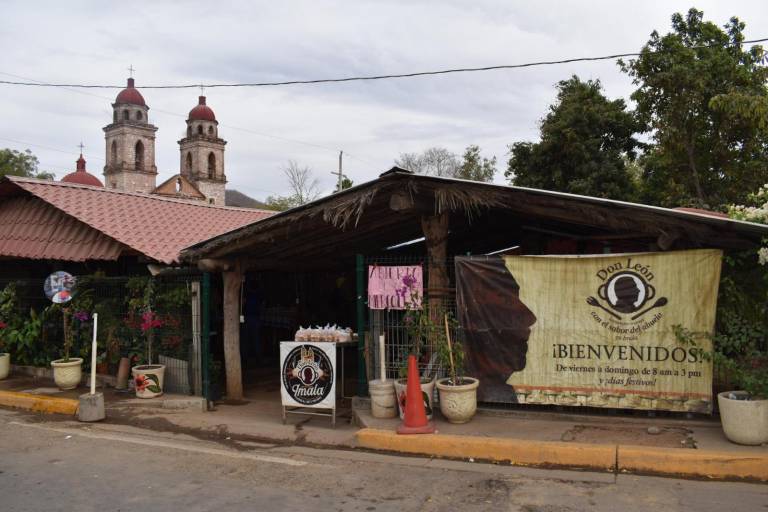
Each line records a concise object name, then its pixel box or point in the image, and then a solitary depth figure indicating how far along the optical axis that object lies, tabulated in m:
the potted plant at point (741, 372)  6.05
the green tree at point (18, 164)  42.92
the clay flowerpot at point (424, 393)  7.53
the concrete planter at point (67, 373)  10.80
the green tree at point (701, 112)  18.20
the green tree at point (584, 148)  23.17
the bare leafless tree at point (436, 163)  51.34
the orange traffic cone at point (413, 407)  7.08
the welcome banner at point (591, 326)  6.97
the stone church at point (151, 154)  61.06
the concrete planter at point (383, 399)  7.78
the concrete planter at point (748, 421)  6.04
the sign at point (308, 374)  8.20
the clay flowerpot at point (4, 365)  11.98
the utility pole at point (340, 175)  42.74
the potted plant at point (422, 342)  7.58
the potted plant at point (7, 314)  12.45
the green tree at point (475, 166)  44.94
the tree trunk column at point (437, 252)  8.12
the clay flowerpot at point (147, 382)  9.89
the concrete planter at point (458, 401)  7.25
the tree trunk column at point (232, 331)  9.94
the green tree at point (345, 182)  46.22
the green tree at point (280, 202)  56.58
